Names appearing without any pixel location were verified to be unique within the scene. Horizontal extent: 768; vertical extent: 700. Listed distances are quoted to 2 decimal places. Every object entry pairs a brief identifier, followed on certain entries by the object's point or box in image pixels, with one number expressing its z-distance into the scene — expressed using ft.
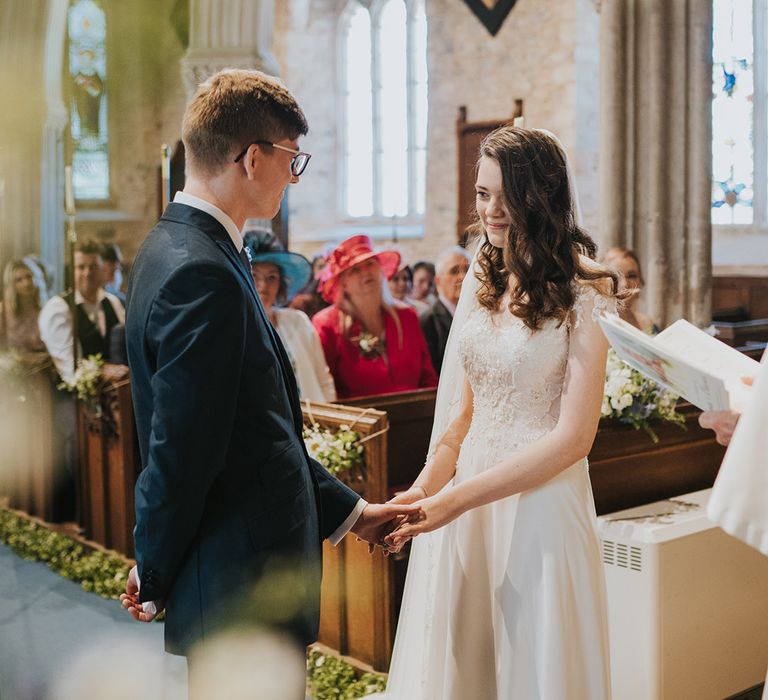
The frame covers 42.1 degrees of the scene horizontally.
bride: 7.52
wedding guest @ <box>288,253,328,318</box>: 26.00
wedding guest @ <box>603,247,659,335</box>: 18.66
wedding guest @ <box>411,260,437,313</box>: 34.42
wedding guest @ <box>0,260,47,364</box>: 21.53
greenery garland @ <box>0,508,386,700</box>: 12.03
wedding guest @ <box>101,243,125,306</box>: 21.50
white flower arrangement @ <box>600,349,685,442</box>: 12.44
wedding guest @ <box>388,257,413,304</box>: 31.86
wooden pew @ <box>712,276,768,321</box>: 37.06
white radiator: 10.72
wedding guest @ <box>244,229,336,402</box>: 15.74
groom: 5.79
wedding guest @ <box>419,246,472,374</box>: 18.65
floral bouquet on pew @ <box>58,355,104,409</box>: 18.53
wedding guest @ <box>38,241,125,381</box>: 20.56
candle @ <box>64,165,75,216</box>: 18.19
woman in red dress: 15.89
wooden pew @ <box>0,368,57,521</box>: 20.48
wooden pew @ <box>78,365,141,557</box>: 17.69
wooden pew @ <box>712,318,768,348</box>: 27.68
